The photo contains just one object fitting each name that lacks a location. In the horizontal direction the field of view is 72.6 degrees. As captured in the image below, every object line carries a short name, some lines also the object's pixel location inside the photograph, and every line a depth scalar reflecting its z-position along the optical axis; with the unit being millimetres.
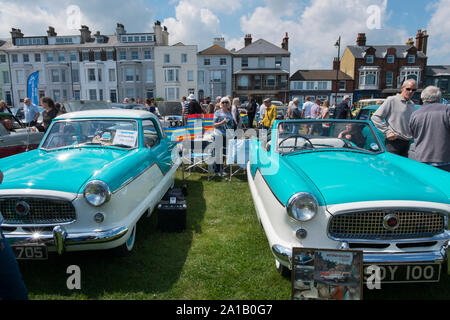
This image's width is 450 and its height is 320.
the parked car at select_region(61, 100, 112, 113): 12594
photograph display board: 2271
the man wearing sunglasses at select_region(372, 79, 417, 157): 4801
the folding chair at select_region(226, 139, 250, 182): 6875
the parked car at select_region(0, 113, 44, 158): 5816
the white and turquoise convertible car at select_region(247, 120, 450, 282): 2547
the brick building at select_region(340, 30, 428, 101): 41844
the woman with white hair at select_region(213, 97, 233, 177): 7176
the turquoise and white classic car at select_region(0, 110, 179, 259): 2957
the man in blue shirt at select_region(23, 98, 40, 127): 8850
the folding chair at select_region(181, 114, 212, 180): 7152
